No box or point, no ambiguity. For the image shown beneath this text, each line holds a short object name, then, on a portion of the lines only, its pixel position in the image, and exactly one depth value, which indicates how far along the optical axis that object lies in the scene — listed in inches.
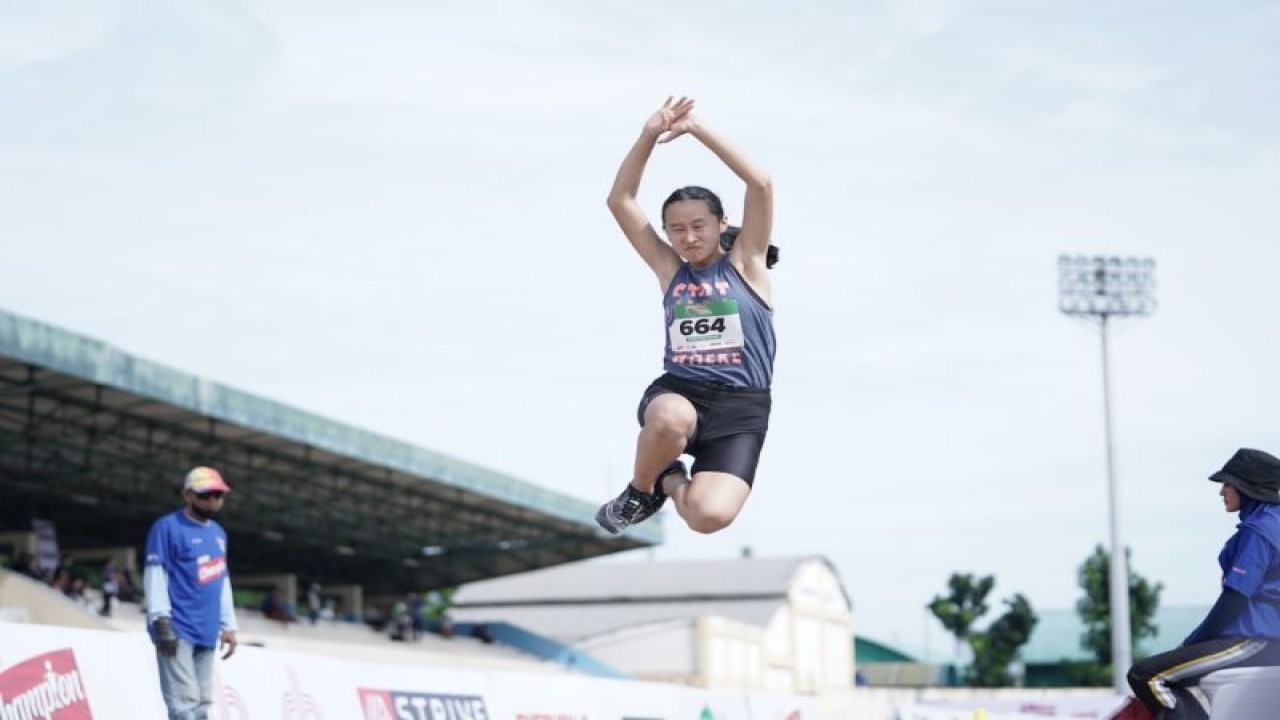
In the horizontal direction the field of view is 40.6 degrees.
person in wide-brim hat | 339.0
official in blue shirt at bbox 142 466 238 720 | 410.0
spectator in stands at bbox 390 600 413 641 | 1818.4
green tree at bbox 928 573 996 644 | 3405.5
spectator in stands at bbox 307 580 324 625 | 1722.4
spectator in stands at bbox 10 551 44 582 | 1250.0
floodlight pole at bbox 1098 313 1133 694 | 2058.3
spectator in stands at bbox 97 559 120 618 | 1274.6
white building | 2308.1
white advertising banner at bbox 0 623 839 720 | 391.2
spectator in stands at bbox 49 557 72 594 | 1235.2
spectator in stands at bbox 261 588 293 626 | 1604.3
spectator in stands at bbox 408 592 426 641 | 1916.3
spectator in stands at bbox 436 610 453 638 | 1999.3
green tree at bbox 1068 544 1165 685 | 3120.1
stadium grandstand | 1262.3
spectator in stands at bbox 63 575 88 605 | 1254.7
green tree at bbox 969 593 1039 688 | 3255.4
